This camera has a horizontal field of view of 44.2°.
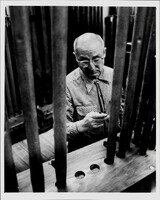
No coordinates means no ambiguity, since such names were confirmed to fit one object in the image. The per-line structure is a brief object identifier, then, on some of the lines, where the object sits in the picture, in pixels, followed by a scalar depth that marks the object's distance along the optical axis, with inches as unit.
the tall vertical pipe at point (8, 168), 33.0
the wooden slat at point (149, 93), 37.9
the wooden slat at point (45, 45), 180.1
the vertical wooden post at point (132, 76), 33.0
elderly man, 101.0
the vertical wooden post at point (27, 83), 26.4
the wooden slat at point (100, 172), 43.3
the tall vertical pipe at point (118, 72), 32.4
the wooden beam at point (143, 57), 33.8
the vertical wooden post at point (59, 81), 27.9
